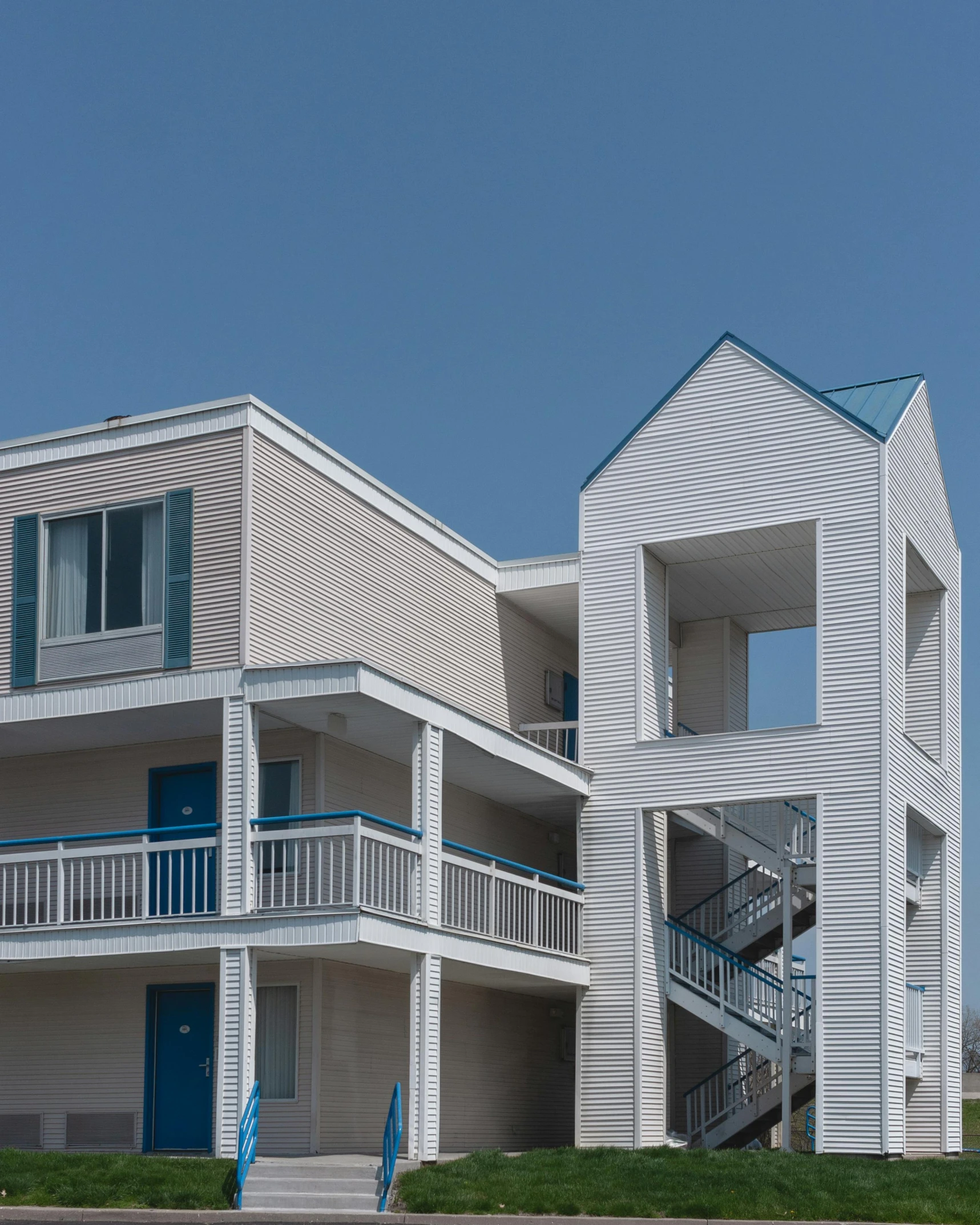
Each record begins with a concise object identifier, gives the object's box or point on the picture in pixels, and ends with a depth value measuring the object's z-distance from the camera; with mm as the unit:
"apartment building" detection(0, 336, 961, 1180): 21000
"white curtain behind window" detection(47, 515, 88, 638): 22375
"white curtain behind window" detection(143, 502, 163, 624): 21781
